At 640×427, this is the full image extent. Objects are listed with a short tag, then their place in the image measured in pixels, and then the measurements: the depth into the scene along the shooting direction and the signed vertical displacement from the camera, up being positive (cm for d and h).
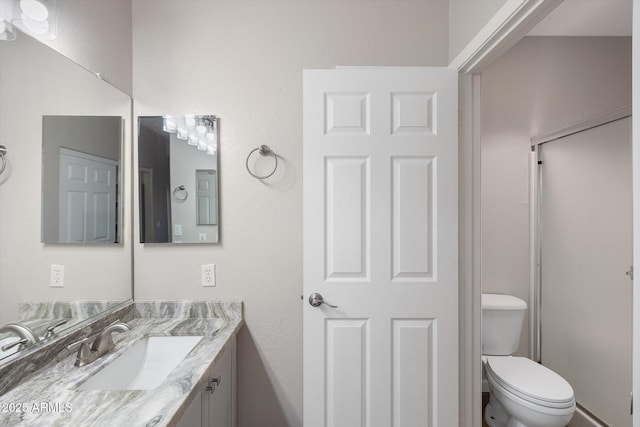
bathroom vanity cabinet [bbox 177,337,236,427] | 99 -77
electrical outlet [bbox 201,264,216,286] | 158 -34
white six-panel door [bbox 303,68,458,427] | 140 -17
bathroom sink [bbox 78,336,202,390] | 108 -64
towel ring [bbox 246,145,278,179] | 155 +33
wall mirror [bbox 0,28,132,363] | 95 +7
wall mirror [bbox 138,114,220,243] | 157 +19
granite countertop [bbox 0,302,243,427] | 77 -56
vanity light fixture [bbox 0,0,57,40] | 95 +71
